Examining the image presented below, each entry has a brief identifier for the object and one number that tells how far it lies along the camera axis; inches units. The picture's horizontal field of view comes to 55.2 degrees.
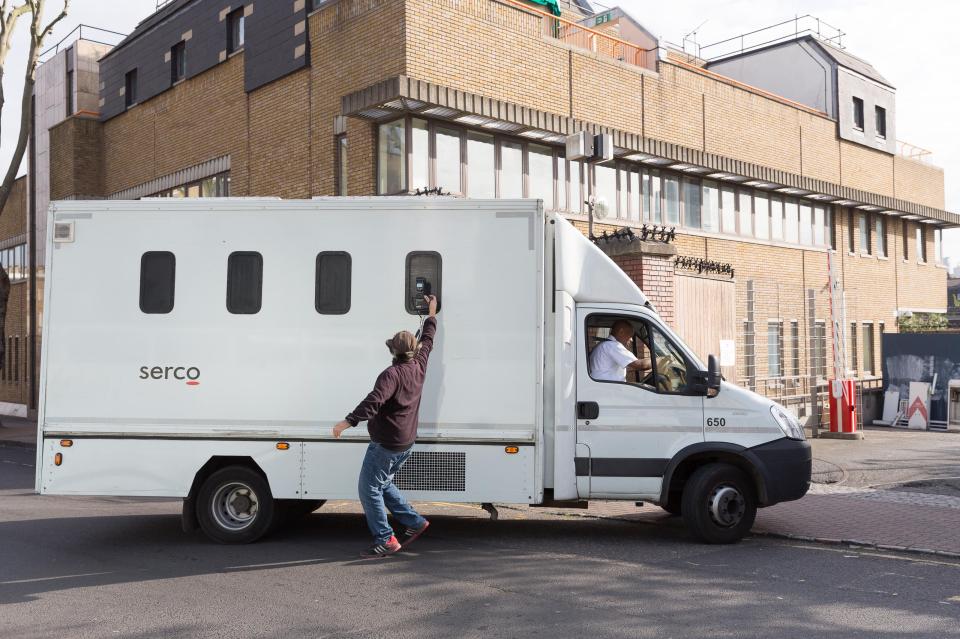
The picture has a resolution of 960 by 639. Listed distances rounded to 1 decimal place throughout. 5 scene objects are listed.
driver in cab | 317.1
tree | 871.1
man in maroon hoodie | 282.5
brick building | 619.8
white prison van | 308.8
